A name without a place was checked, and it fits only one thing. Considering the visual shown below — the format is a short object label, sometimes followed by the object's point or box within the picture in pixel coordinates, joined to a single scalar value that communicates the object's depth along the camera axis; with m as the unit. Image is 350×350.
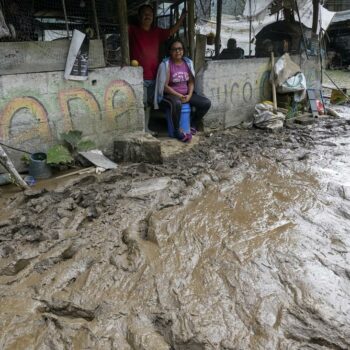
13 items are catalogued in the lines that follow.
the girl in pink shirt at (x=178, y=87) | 5.89
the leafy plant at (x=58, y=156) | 4.44
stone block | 4.97
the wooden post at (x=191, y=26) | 6.09
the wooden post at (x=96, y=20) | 4.93
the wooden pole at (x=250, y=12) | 9.61
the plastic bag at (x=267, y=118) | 7.11
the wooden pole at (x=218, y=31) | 8.45
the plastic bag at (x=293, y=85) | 7.70
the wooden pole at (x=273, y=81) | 7.68
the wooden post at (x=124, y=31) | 5.14
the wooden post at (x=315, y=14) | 8.49
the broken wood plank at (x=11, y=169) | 3.96
